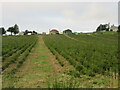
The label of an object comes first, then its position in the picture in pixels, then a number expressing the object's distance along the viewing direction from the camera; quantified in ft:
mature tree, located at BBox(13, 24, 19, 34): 314.35
